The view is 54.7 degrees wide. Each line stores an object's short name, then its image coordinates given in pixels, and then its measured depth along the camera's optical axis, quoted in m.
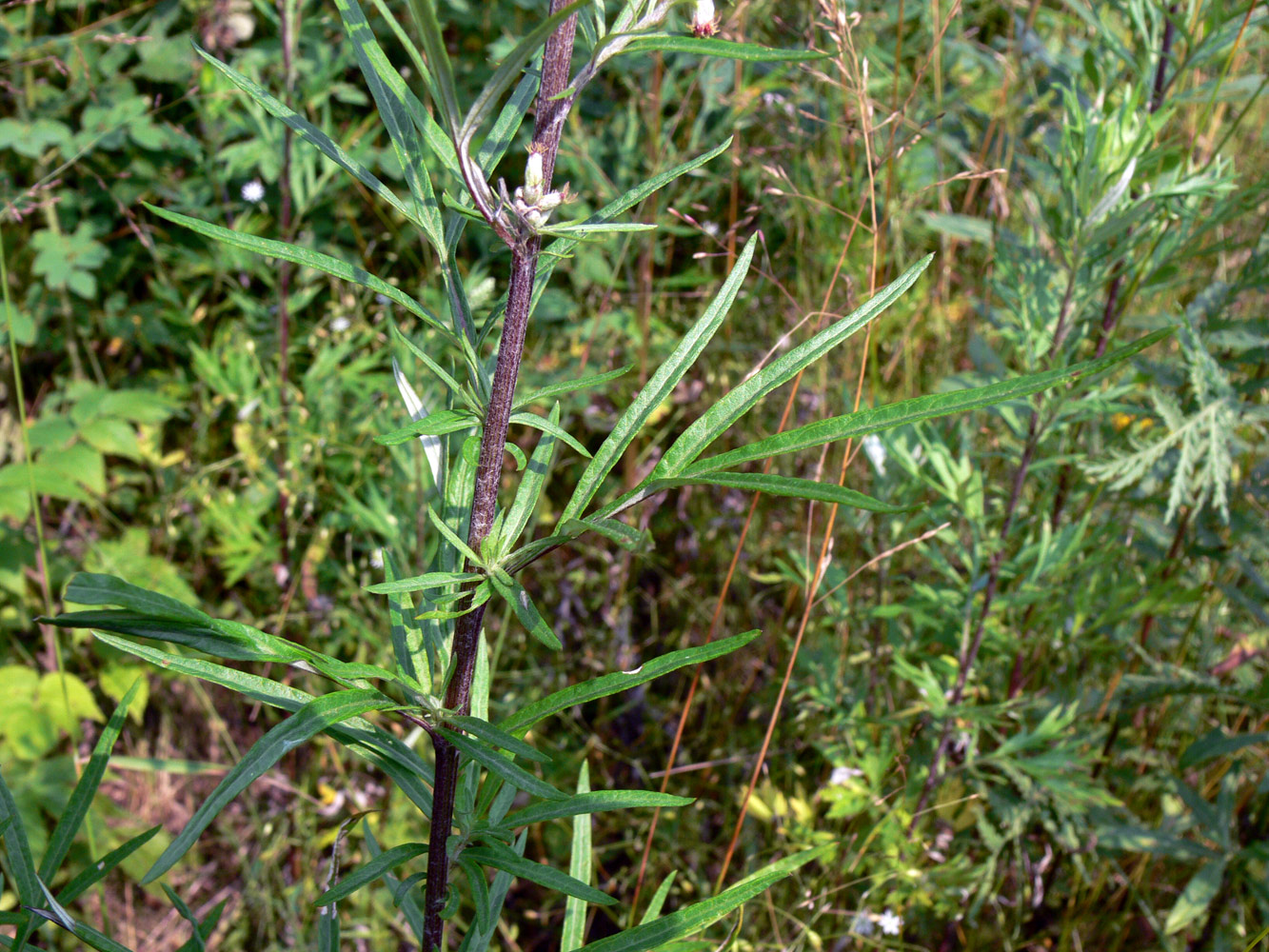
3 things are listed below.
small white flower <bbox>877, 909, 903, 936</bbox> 0.44
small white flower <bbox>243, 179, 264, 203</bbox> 0.72
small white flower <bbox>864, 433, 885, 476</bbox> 0.48
